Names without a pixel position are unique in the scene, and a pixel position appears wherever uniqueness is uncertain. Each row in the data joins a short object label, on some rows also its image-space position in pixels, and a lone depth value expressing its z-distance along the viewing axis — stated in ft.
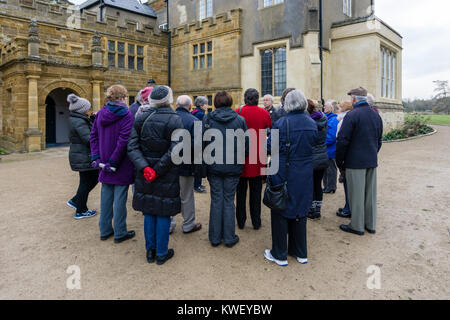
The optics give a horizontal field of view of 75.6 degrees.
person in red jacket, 13.80
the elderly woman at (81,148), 14.84
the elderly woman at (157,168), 10.37
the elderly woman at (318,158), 14.42
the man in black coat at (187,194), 13.92
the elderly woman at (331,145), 17.39
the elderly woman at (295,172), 10.52
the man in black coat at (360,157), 13.17
